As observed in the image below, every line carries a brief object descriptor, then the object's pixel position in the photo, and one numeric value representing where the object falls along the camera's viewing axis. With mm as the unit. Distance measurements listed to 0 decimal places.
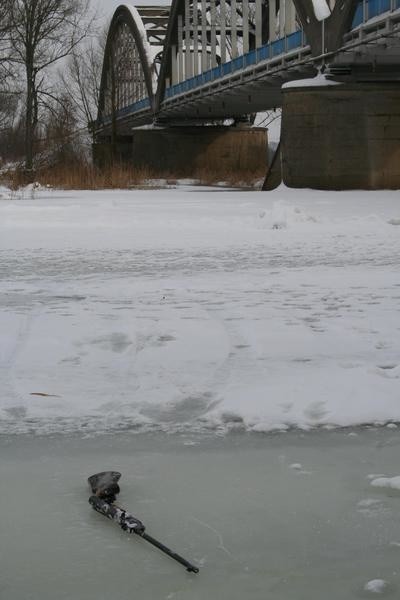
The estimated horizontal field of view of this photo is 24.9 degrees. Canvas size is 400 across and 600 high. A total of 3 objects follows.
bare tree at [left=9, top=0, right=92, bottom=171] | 31844
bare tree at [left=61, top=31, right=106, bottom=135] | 62500
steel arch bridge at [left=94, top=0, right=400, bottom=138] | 23062
